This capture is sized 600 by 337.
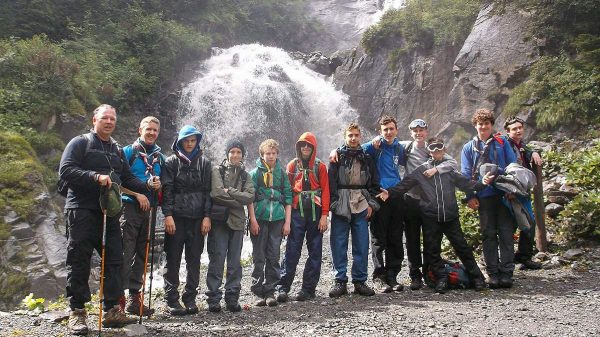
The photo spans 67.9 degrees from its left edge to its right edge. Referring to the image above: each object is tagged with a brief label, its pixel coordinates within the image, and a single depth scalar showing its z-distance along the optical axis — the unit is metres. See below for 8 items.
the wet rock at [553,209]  7.93
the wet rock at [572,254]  6.73
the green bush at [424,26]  19.16
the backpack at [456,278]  5.78
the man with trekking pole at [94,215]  4.20
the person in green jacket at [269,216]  5.61
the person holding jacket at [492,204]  5.68
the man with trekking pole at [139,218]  5.02
